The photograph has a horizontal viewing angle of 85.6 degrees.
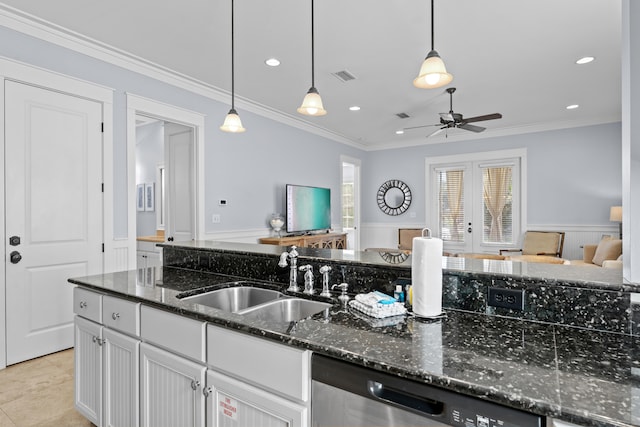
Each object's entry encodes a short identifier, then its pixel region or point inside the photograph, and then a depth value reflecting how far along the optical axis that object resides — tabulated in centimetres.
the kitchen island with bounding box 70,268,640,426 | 74
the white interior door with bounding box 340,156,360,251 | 762
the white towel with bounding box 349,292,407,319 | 131
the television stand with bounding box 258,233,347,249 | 486
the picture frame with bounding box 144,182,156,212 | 604
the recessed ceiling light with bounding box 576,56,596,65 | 342
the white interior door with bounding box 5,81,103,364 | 274
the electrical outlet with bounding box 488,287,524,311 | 128
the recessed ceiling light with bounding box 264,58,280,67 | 349
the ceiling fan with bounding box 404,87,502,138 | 411
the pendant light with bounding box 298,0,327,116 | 208
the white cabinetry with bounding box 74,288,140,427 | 163
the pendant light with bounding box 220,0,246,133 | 251
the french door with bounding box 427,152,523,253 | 631
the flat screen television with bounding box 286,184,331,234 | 541
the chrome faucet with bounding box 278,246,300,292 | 180
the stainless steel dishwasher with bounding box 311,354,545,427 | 80
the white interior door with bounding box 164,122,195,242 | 422
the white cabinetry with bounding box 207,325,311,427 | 108
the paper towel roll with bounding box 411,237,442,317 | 128
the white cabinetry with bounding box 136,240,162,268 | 475
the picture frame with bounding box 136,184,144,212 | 620
